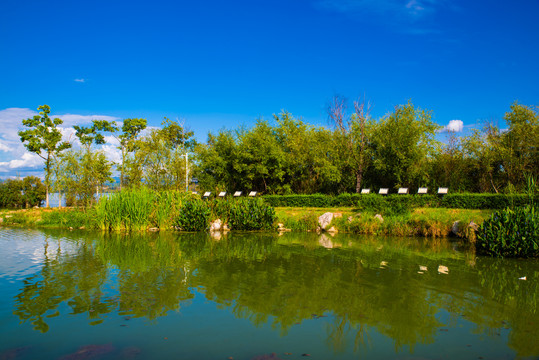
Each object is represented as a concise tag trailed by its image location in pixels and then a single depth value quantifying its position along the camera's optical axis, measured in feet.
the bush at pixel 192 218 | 53.83
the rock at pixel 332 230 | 55.11
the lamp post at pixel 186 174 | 93.43
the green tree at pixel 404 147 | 80.48
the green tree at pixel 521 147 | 76.18
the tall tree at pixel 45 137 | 95.96
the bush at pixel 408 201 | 58.08
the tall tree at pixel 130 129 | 136.59
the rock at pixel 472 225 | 45.90
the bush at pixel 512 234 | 33.63
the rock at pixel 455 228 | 49.61
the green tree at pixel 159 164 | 86.63
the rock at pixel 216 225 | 55.05
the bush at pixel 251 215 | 54.70
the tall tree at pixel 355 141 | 88.28
